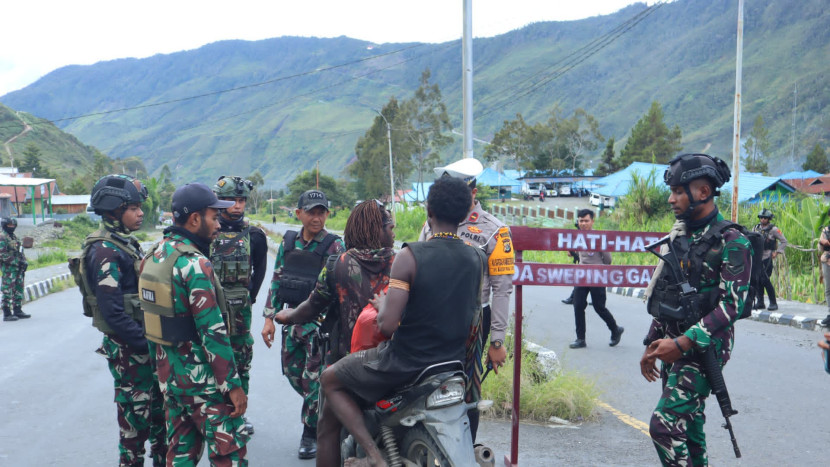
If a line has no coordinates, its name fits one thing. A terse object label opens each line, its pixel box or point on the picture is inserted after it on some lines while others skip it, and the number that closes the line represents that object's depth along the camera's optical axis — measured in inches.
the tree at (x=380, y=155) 2402.8
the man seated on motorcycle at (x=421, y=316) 112.7
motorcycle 111.4
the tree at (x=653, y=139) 3070.9
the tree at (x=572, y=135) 3193.9
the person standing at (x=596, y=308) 329.1
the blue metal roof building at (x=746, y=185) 1518.2
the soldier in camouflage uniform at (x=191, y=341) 124.9
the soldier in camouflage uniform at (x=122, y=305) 146.6
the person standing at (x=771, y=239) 433.4
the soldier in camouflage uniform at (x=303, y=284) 183.6
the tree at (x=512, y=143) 3169.3
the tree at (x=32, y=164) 3402.8
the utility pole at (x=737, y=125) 679.8
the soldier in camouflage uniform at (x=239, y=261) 187.0
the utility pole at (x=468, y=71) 365.4
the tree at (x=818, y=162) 2830.7
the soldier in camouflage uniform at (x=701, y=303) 128.6
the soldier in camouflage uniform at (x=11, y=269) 449.4
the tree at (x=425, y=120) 2213.3
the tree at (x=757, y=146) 3418.1
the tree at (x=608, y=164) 3085.6
